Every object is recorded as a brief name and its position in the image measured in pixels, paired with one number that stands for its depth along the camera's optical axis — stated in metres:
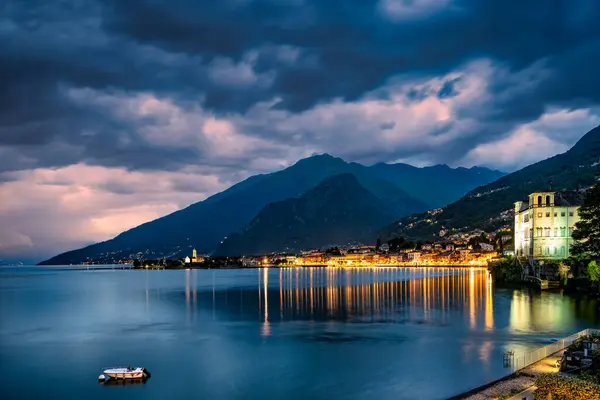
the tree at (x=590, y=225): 83.94
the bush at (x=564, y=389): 21.97
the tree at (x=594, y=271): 76.75
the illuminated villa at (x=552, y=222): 101.88
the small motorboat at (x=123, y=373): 37.50
